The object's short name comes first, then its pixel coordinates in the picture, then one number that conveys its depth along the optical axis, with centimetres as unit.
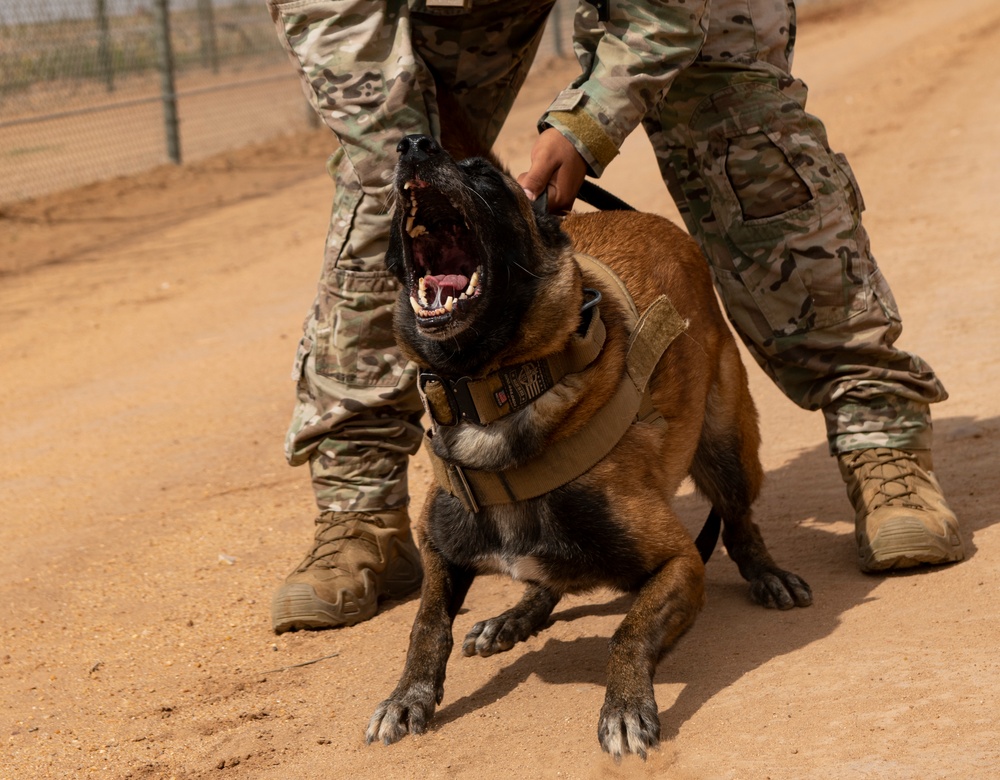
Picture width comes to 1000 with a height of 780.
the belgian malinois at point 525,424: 301
